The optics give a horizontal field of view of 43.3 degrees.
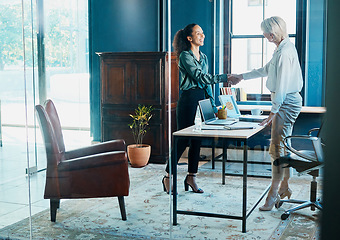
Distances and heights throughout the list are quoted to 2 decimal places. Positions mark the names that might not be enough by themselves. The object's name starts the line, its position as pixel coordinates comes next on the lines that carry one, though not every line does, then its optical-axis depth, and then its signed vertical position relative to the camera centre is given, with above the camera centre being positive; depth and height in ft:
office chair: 7.38 -1.44
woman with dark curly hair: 8.38 -0.03
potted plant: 8.79 -1.13
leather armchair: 9.38 -1.98
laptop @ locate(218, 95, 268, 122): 8.09 -0.60
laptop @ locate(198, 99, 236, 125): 8.34 -0.69
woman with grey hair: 7.59 -0.11
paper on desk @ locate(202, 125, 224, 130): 8.54 -0.95
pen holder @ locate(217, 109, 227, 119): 8.30 -0.66
